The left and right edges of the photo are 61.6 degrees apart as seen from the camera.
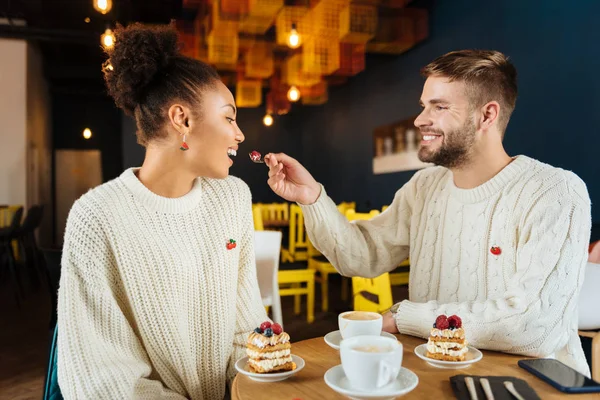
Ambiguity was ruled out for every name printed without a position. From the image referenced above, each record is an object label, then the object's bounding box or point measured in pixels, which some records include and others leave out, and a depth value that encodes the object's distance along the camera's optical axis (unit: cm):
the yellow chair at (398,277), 440
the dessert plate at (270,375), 99
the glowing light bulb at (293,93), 758
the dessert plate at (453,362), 106
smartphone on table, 93
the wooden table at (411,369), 94
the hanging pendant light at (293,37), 525
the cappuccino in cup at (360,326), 107
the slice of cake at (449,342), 109
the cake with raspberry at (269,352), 103
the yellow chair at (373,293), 294
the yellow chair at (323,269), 493
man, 127
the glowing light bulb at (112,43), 134
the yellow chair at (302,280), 449
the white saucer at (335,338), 117
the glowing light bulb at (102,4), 489
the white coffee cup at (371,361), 83
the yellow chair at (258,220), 464
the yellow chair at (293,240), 607
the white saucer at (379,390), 85
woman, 118
